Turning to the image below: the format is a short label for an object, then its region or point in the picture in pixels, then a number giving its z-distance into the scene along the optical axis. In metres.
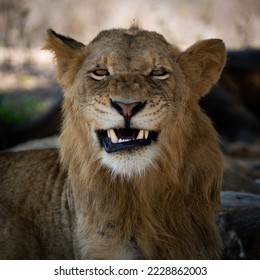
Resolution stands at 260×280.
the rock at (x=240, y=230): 7.62
